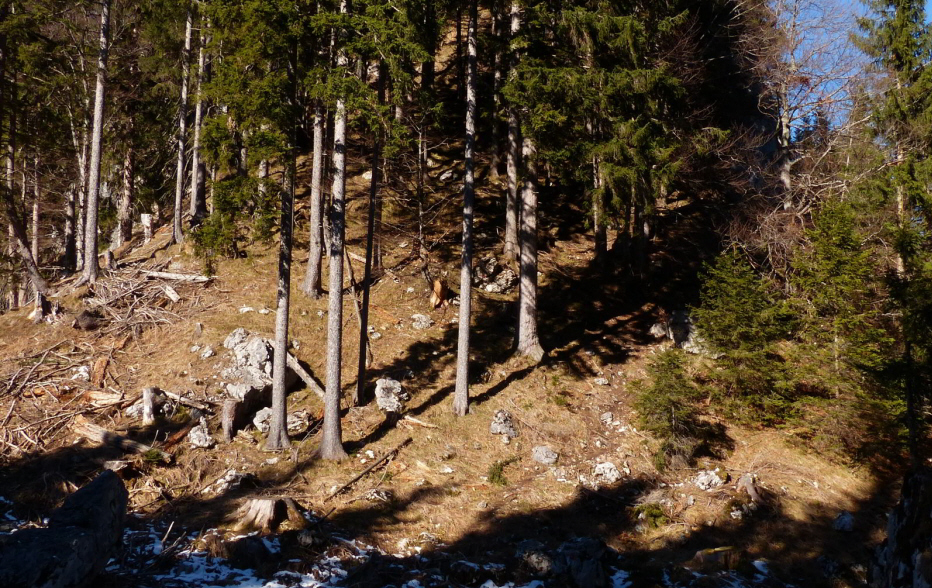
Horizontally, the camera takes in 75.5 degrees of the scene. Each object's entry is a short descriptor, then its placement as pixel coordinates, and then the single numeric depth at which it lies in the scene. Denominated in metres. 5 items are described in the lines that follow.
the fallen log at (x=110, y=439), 12.73
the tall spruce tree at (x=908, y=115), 13.73
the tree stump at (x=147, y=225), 24.70
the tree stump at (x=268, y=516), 10.45
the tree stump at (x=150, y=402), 13.86
